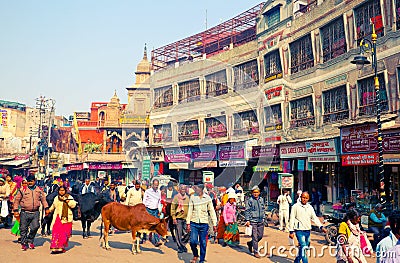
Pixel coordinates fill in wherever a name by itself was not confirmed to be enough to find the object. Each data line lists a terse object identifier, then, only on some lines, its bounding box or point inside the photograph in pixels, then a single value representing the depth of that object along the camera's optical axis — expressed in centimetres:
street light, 1369
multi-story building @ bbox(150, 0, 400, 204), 1755
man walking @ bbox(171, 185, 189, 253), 1084
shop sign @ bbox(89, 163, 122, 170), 3850
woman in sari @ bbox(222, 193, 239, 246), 1168
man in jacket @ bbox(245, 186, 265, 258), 1045
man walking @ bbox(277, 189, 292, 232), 1555
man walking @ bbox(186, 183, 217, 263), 906
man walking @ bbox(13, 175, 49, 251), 1043
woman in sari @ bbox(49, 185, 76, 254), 997
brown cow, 1055
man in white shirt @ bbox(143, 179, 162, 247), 1177
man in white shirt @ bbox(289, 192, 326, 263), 864
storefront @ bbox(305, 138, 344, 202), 1849
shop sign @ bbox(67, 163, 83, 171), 3966
